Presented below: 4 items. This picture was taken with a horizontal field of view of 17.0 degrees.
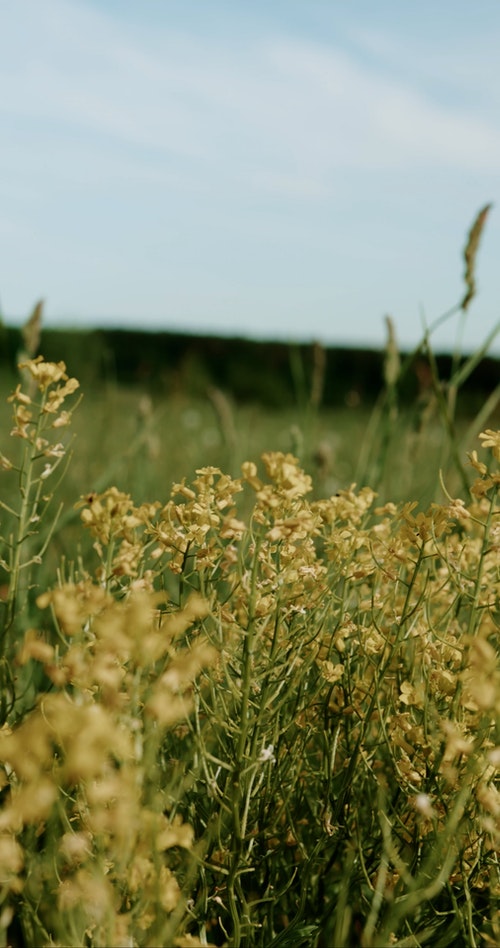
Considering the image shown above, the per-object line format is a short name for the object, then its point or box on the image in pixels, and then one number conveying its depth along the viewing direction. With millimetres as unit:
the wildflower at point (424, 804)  674
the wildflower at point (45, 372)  889
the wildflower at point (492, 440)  889
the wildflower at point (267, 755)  821
